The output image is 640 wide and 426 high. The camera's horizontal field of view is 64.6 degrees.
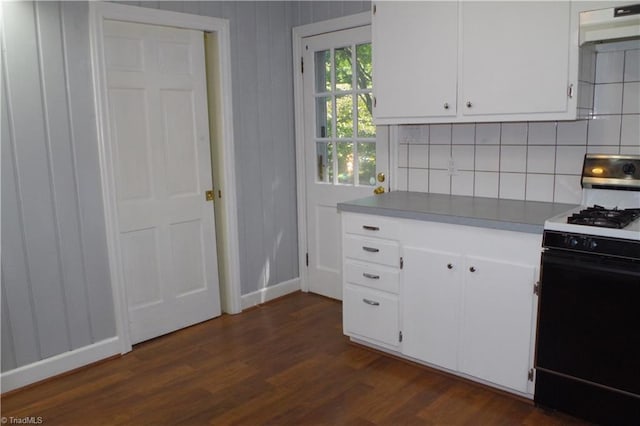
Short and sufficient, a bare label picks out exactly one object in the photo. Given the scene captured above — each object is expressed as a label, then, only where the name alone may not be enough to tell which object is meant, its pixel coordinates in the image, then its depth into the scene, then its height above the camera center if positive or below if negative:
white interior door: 3.12 -0.19
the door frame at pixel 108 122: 2.91 +0.12
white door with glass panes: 3.65 -0.02
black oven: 2.08 -0.83
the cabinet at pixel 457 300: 2.42 -0.86
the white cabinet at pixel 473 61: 2.44 +0.40
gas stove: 2.15 -0.34
